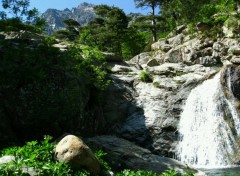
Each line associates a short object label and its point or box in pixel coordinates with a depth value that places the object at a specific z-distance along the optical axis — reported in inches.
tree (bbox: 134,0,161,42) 2105.1
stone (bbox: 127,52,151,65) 1682.7
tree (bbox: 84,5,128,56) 1725.9
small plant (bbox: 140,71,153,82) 1065.5
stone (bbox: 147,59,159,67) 1491.1
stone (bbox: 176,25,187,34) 1866.5
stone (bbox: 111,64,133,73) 1146.7
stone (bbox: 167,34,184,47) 1644.9
